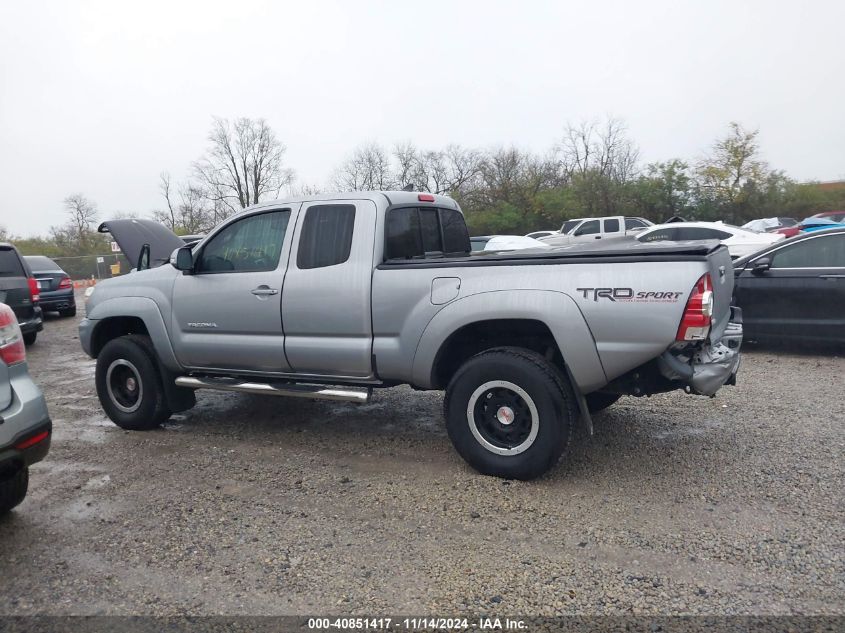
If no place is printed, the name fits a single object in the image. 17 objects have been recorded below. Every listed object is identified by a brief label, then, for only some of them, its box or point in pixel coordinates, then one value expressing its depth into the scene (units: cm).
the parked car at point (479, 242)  1497
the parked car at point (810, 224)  1870
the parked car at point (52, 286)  1484
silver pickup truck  379
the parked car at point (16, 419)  336
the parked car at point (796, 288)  756
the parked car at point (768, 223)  2626
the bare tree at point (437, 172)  4941
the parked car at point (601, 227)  2258
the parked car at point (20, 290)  1009
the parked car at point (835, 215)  2816
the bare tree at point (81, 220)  5243
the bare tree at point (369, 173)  4897
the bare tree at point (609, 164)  4372
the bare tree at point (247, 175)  5562
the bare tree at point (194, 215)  5597
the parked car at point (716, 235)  1227
